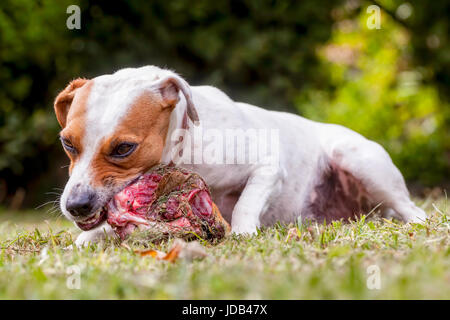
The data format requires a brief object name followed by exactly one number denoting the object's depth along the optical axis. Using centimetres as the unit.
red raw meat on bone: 261
